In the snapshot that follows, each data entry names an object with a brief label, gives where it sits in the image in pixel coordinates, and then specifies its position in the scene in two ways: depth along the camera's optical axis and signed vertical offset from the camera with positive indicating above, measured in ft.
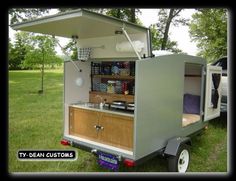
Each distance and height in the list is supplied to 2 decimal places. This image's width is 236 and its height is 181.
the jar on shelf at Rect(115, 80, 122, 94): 14.78 -0.62
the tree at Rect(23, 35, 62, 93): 35.19 +3.36
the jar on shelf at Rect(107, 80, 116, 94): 15.00 -0.57
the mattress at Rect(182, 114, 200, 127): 14.20 -2.52
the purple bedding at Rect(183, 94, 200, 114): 17.17 -1.89
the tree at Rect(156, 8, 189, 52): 31.71 +7.33
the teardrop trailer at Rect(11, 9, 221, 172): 10.16 -0.97
